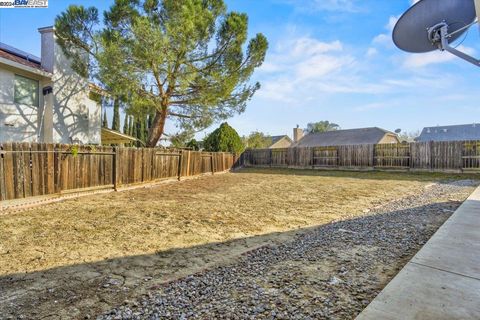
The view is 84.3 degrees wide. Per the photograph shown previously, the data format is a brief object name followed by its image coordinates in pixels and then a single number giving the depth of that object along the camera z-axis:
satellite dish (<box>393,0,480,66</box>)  2.86
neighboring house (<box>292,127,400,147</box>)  28.09
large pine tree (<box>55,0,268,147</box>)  10.26
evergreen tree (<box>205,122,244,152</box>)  18.91
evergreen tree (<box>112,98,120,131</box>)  20.58
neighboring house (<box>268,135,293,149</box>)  37.16
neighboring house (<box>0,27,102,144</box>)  9.67
